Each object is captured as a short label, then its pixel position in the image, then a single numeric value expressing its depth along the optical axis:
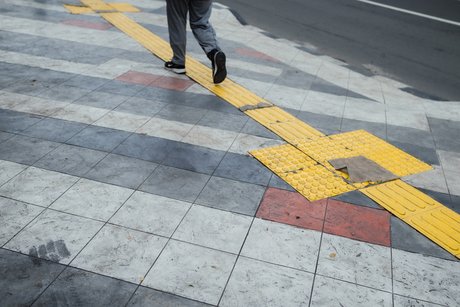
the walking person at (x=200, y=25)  5.84
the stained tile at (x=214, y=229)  3.13
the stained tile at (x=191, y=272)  2.72
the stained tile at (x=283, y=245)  3.03
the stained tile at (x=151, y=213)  3.23
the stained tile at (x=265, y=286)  2.69
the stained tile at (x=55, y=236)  2.93
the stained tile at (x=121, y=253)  2.83
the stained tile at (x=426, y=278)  2.84
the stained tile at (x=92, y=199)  3.34
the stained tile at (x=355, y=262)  2.93
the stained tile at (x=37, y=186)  3.45
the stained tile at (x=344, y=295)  2.72
